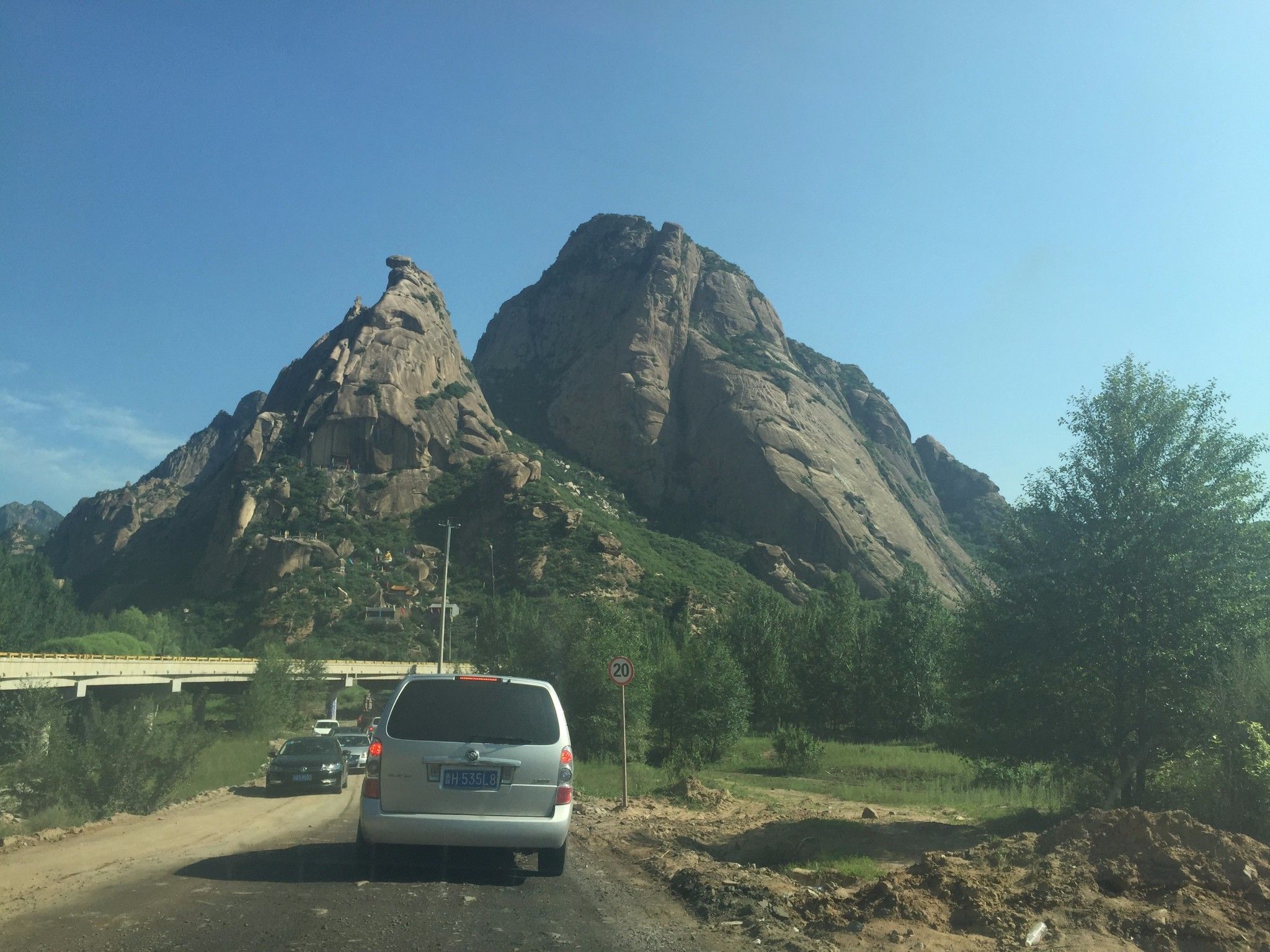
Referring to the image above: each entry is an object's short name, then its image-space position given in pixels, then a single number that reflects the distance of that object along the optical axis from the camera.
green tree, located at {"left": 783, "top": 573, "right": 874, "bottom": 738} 51.31
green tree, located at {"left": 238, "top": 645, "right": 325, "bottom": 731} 48.84
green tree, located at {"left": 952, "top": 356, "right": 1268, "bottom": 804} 13.28
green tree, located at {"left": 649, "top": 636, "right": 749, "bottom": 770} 32.13
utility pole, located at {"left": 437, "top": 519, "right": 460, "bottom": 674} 53.34
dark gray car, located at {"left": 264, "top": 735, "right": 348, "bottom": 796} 20.80
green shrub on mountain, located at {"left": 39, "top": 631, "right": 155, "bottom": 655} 61.97
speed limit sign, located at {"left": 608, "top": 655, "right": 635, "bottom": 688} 16.78
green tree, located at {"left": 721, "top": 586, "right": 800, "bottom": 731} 53.16
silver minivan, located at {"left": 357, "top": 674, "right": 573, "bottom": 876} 8.26
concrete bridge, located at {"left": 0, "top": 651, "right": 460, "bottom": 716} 33.72
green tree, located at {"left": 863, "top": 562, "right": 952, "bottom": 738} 47.75
